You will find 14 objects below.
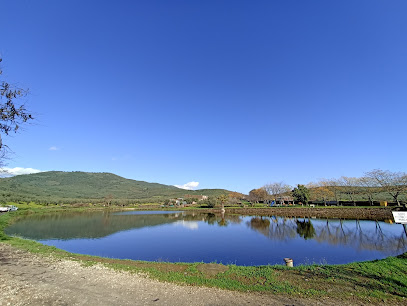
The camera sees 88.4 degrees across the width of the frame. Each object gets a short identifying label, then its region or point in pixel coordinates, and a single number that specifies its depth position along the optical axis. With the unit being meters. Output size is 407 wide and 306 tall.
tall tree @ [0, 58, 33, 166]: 7.29
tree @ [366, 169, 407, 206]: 47.77
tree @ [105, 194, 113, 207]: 91.62
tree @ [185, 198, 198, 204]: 103.99
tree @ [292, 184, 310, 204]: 64.00
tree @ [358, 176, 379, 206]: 56.16
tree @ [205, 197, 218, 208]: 77.64
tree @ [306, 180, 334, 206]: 69.08
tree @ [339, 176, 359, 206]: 64.12
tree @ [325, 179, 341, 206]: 68.47
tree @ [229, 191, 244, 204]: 82.03
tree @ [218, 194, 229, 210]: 75.46
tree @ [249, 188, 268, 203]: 82.26
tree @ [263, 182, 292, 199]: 83.06
